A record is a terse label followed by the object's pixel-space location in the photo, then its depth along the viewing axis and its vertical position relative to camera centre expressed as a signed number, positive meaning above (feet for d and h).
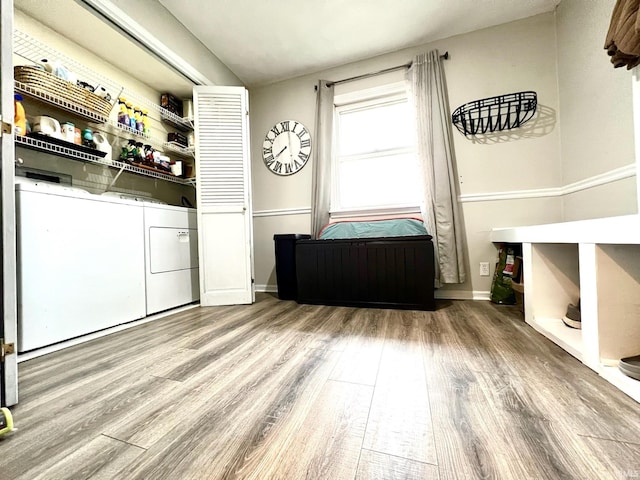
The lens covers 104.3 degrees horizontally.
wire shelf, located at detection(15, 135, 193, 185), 4.49 +1.94
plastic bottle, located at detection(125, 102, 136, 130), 6.32 +3.30
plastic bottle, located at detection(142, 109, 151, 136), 6.70 +3.33
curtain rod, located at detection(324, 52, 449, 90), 7.06 +5.20
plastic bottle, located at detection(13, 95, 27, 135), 3.92 +2.08
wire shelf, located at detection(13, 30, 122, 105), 4.67 +3.93
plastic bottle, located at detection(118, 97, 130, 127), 6.22 +3.33
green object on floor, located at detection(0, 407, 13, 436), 2.10 -1.48
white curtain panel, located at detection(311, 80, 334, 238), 8.04 +2.65
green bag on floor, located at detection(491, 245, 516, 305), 6.15 -1.06
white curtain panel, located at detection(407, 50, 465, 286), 6.77 +2.05
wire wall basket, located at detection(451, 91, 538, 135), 6.36 +3.32
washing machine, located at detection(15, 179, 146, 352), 3.87 -0.30
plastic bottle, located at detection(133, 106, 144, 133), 6.52 +3.40
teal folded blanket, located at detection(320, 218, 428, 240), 6.74 +0.32
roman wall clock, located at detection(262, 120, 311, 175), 8.55 +3.34
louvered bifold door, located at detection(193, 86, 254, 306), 7.02 +1.24
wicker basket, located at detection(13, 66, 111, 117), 4.34 +3.01
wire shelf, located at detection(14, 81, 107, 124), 4.33 +2.77
